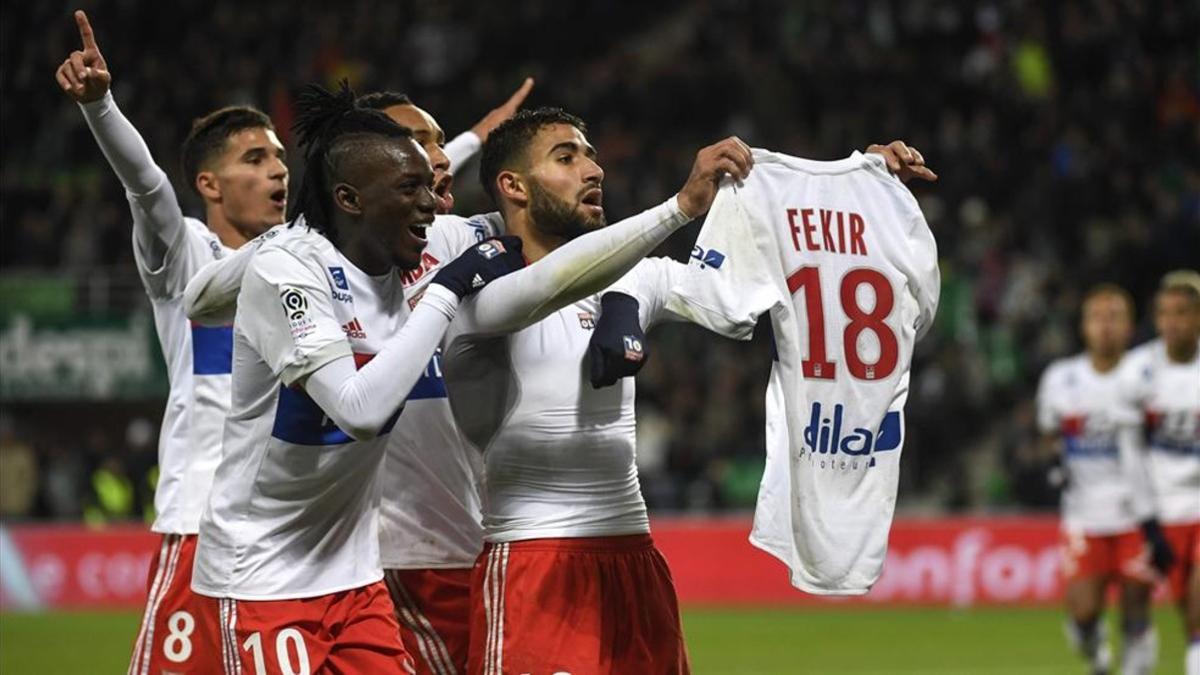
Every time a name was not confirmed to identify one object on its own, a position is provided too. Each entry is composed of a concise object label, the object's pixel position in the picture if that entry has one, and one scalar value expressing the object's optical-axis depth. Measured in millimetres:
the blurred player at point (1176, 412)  22234
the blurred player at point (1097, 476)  22828
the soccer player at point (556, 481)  10117
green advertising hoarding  37000
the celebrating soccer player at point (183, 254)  11898
